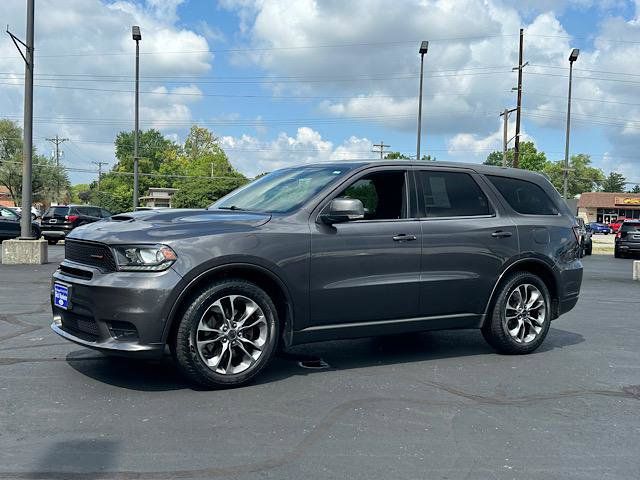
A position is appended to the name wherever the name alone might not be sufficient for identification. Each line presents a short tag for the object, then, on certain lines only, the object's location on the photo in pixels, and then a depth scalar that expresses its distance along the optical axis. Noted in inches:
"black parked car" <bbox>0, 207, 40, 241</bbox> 885.2
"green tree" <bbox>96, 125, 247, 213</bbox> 3627.0
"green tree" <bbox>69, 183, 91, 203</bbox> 3582.4
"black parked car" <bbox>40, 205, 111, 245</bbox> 1023.0
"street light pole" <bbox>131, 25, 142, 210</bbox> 1024.9
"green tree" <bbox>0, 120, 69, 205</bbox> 2984.7
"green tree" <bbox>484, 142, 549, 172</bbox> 3887.8
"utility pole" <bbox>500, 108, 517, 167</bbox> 1452.4
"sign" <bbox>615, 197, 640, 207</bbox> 3695.9
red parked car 3111.7
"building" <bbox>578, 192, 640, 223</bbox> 3713.1
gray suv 179.0
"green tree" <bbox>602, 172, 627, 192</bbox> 5545.3
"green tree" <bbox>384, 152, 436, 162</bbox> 2637.8
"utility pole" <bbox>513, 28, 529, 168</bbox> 1355.8
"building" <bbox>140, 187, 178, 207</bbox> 4261.8
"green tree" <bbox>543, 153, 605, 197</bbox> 5534.5
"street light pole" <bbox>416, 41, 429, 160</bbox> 1163.9
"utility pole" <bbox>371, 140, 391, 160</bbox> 2859.3
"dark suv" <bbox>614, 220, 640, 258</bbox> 1048.2
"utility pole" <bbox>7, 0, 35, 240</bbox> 577.9
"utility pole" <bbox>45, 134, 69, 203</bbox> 3201.3
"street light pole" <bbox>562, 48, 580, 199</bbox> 1448.5
